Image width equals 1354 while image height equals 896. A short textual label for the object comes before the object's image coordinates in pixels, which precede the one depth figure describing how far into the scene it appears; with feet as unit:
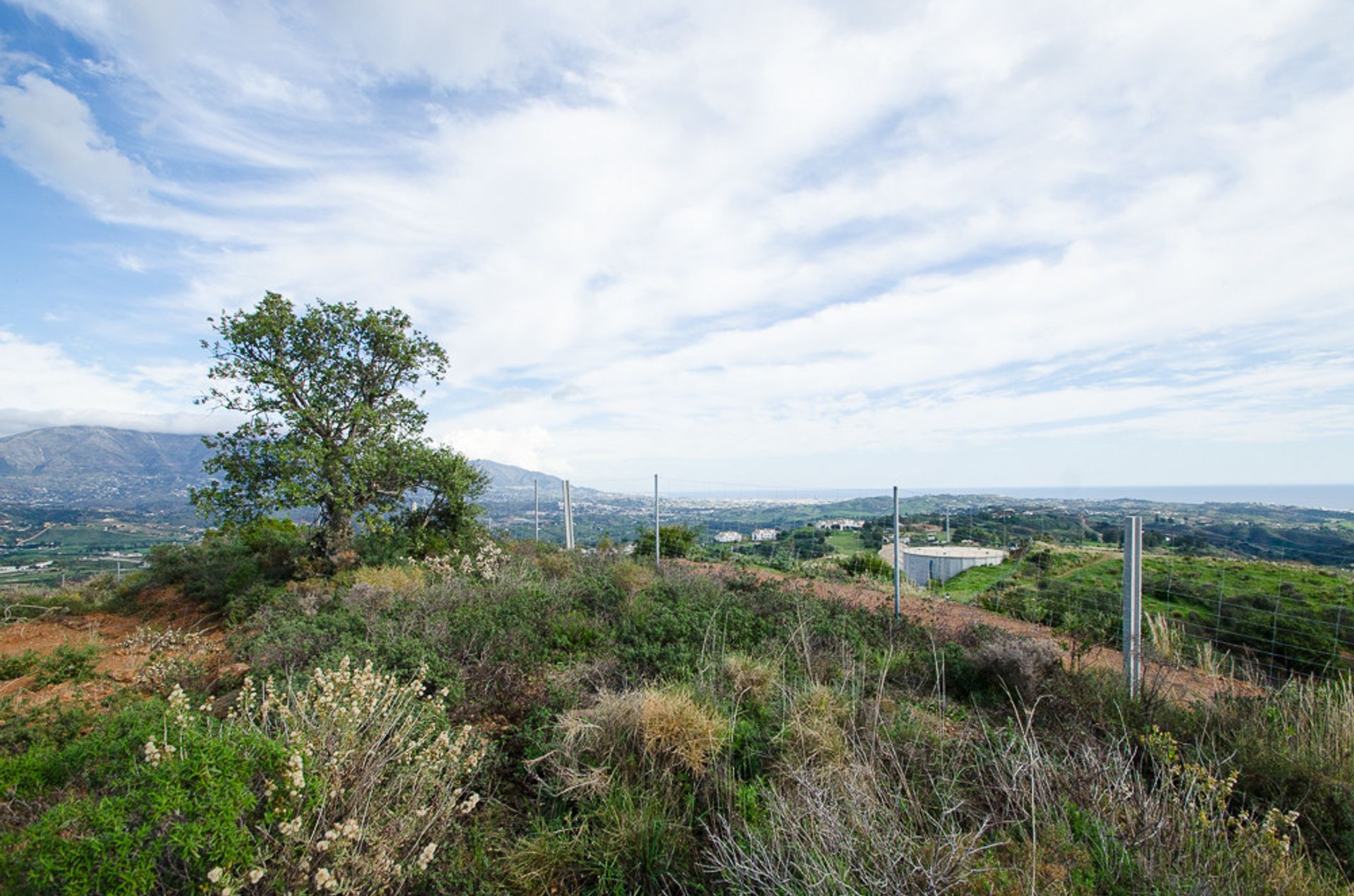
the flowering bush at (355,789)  6.97
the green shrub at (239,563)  33.09
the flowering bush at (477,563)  31.71
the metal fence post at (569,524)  46.98
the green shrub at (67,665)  20.49
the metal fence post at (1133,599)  16.88
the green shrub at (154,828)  5.71
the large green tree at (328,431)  31.27
